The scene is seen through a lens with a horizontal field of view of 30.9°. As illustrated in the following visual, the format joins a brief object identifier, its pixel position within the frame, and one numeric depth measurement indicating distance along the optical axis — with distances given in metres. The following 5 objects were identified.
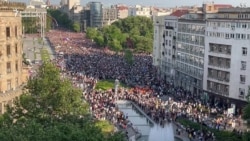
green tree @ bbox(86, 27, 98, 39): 189.40
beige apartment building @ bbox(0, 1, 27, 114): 51.44
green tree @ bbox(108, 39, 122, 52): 158.12
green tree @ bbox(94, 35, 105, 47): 173.25
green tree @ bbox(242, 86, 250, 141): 41.00
